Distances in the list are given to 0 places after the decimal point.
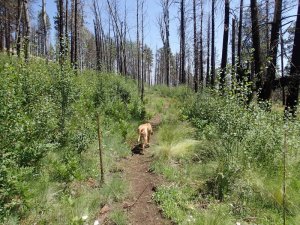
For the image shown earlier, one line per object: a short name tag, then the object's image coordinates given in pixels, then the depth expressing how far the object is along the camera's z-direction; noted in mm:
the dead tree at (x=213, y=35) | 19188
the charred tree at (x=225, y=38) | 13816
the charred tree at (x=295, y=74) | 7506
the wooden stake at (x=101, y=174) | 5367
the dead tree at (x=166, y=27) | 27191
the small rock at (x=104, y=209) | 4439
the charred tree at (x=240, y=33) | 17291
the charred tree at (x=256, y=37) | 8664
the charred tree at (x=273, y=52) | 7667
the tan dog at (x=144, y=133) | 7840
